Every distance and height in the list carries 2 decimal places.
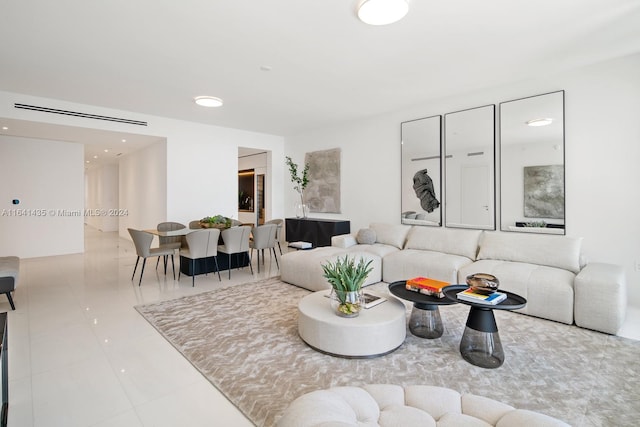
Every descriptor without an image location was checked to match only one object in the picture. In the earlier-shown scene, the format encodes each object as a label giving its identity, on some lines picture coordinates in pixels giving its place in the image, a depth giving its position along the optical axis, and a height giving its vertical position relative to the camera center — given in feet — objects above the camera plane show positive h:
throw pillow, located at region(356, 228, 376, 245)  18.19 -1.60
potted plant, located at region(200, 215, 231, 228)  18.01 -0.76
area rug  6.65 -3.96
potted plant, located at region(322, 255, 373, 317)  8.67 -2.11
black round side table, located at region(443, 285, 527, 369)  8.13 -3.39
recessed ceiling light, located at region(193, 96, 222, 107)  16.52 +5.65
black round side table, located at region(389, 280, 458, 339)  9.65 -3.42
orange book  9.25 -2.26
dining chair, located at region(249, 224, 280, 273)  17.81 -1.55
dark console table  21.71 -1.45
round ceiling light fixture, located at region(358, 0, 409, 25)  8.41 +5.39
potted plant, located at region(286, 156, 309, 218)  25.50 +2.35
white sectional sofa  10.13 -2.28
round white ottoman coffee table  8.35 -3.29
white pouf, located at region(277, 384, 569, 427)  4.01 -2.77
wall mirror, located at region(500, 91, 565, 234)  13.91 +2.02
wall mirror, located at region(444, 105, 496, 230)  15.98 +2.11
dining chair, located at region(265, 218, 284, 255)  19.79 -0.99
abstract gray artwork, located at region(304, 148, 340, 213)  23.53 +2.12
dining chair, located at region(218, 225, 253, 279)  16.35 -1.61
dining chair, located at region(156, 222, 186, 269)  18.86 -1.68
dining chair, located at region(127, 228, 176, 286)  15.28 -1.58
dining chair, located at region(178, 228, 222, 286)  15.15 -1.72
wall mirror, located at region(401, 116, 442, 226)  18.12 +2.19
